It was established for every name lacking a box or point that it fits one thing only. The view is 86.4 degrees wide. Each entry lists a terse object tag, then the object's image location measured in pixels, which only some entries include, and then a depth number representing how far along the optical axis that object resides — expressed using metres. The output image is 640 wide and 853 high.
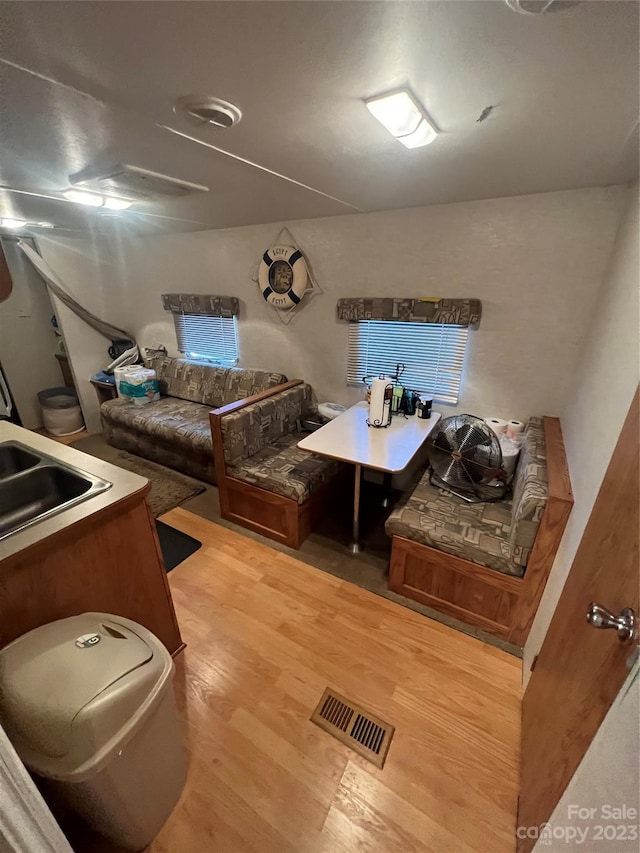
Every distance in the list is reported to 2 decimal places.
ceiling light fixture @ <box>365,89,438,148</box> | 0.98
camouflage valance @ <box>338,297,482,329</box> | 2.20
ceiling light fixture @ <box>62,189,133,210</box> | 2.04
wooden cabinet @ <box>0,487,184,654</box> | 1.02
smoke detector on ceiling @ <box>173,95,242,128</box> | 1.01
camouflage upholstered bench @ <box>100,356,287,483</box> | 3.01
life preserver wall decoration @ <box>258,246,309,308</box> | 2.72
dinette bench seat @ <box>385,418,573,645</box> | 1.49
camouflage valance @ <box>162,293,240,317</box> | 3.21
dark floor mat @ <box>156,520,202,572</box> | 2.21
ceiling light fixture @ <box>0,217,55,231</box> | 2.98
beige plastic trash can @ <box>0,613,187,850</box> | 0.79
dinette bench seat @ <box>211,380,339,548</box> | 2.23
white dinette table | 1.79
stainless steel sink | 1.37
